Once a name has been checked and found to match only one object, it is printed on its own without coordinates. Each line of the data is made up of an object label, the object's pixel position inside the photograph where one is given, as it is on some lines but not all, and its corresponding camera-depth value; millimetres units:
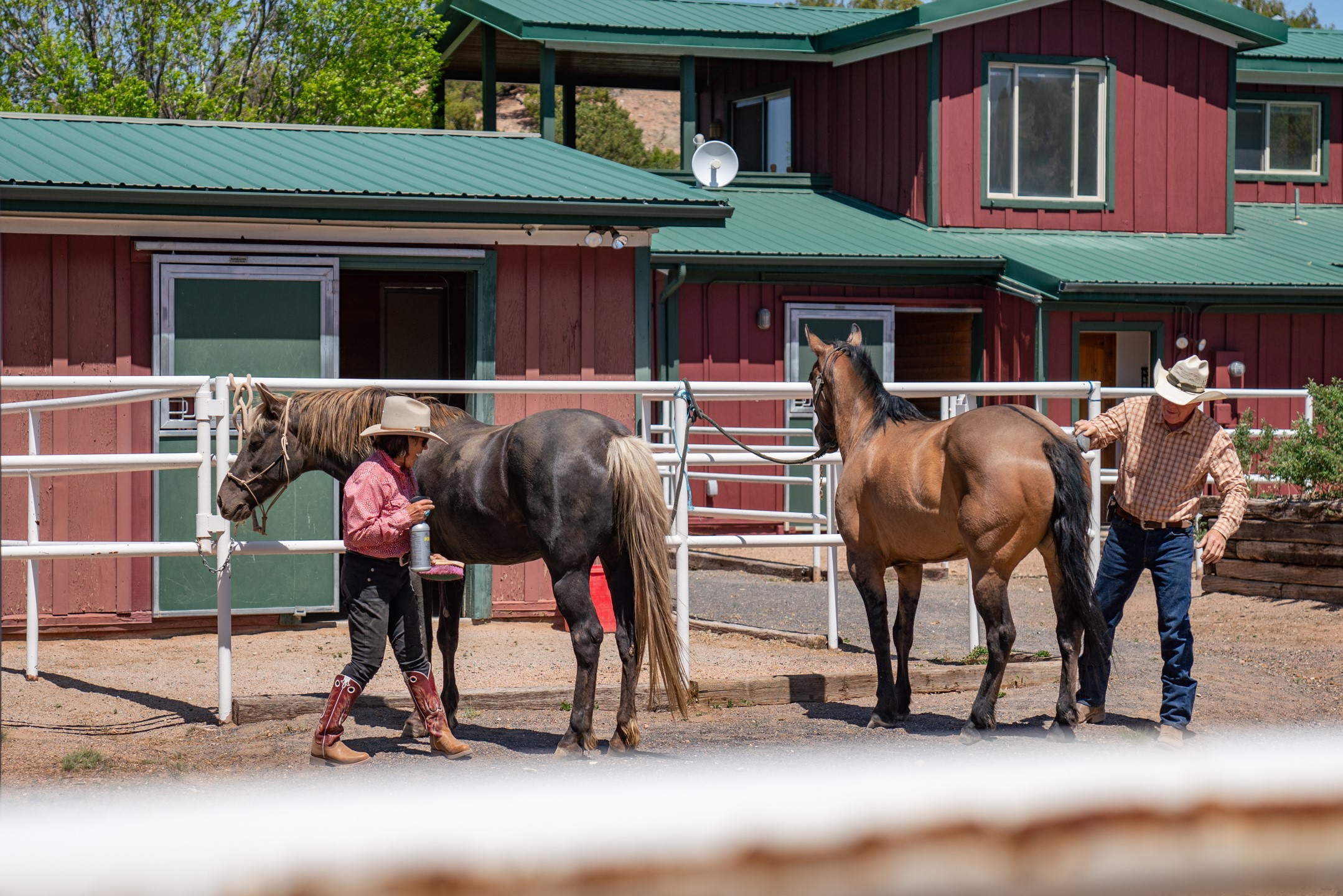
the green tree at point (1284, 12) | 101375
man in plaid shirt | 12359
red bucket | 13750
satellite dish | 34219
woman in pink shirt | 11656
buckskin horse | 12391
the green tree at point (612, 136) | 88625
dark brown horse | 12078
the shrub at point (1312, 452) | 21187
